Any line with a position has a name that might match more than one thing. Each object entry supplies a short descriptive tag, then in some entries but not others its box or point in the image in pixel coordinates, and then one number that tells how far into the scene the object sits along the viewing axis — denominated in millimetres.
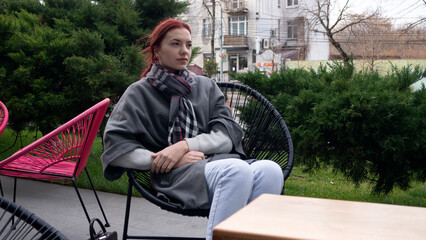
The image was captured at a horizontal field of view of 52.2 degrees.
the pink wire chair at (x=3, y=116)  3060
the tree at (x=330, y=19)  21670
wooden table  1086
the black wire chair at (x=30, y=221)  1178
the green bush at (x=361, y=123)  2941
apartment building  39375
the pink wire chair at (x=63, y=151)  2588
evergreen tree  4395
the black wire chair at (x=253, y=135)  2234
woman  2033
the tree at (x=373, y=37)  22328
